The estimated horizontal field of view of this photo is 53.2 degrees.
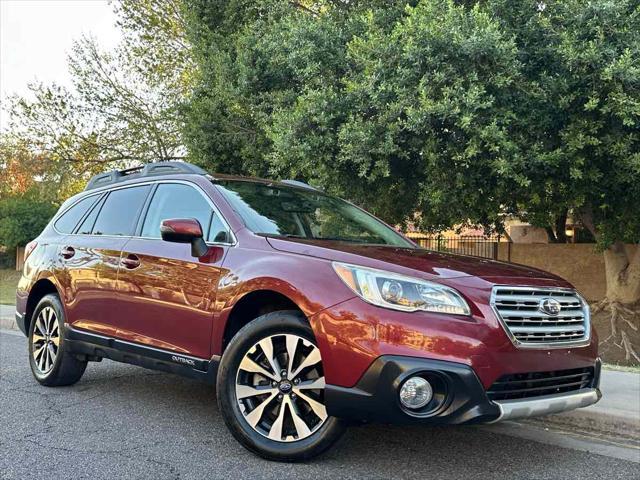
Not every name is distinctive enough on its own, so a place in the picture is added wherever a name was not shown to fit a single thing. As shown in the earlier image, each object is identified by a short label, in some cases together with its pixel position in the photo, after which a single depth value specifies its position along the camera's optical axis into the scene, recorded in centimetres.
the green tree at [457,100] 846
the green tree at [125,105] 2091
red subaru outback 338
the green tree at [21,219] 2700
